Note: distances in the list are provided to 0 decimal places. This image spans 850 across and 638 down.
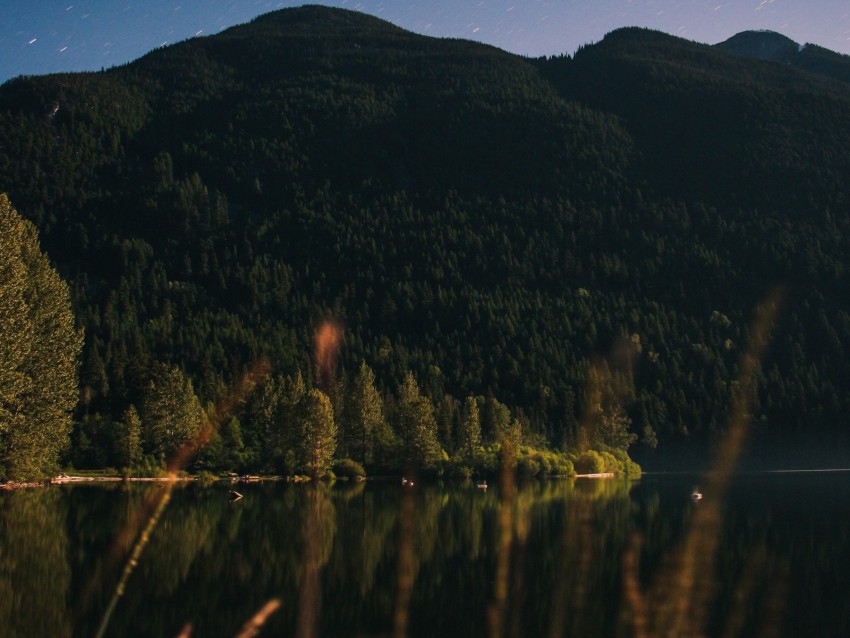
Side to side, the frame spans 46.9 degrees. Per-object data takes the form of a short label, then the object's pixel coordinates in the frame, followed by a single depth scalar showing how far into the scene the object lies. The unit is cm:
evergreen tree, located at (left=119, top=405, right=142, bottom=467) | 10356
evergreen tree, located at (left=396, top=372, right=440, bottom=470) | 11765
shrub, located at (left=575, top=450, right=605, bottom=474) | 13700
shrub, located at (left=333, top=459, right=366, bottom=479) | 11638
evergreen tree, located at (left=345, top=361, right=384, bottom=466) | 12262
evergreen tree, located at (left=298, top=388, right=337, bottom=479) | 10931
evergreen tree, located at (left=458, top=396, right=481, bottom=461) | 12481
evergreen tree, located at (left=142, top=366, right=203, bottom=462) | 10950
